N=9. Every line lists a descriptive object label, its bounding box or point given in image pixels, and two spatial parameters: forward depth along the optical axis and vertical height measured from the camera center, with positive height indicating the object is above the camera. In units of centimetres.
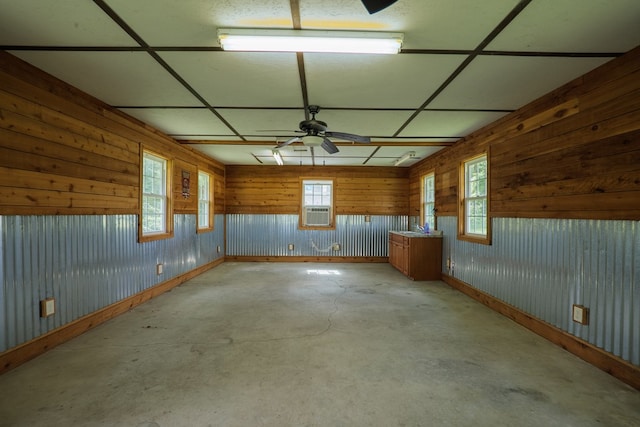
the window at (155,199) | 445 +15
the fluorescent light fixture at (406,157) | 578 +111
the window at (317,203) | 789 +16
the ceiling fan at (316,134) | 340 +91
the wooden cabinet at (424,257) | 574 -93
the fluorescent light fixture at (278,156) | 511 +99
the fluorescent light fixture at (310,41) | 200 +117
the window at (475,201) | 440 +15
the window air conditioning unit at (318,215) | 790 -17
